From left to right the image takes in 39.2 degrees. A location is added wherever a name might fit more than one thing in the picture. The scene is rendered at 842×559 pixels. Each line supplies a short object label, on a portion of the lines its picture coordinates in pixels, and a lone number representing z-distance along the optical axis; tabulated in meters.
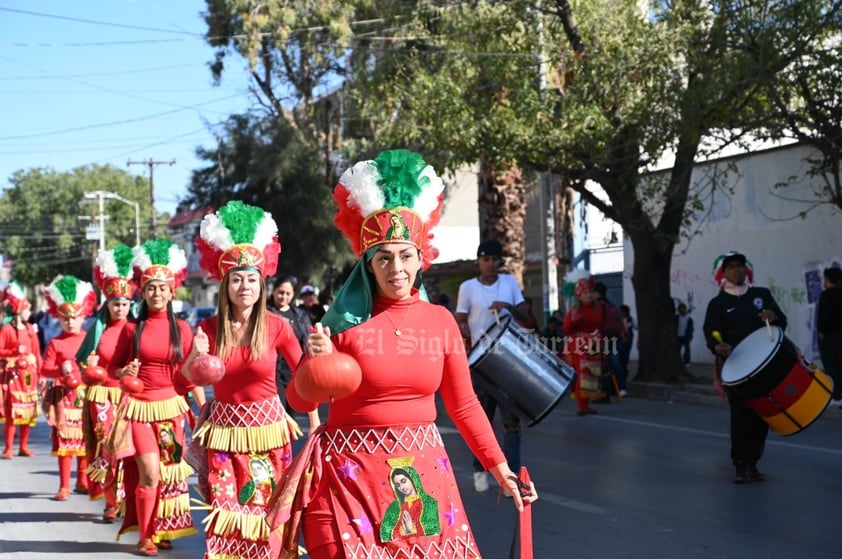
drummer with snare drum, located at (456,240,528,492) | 9.13
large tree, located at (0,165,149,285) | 75.81
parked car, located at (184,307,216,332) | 41.01
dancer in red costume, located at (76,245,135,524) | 8.30
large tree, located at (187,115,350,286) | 36.53
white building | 20.19
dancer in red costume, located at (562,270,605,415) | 15.20
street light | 60.32
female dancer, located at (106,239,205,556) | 7.39
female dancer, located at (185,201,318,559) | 5.94
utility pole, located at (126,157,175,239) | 59.63
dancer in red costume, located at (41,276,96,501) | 9.99
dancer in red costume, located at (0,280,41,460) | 13.45
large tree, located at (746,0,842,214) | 13.71
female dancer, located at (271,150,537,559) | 4.07
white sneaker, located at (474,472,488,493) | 9.16
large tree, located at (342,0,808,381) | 15.16
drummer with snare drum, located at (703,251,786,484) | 9.19
